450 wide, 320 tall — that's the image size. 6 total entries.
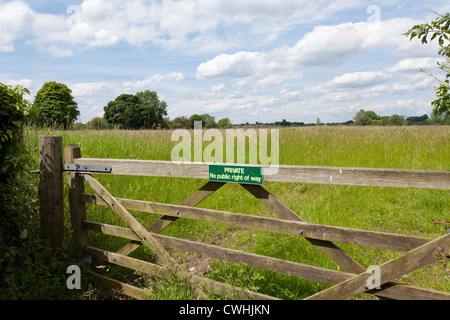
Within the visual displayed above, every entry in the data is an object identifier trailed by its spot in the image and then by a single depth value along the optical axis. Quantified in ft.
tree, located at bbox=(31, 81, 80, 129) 155.25
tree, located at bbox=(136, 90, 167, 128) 275.69
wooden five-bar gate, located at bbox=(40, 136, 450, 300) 7.64
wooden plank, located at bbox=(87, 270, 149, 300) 11.66
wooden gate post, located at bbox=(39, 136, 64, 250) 12.40
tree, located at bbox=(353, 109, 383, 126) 256.03
